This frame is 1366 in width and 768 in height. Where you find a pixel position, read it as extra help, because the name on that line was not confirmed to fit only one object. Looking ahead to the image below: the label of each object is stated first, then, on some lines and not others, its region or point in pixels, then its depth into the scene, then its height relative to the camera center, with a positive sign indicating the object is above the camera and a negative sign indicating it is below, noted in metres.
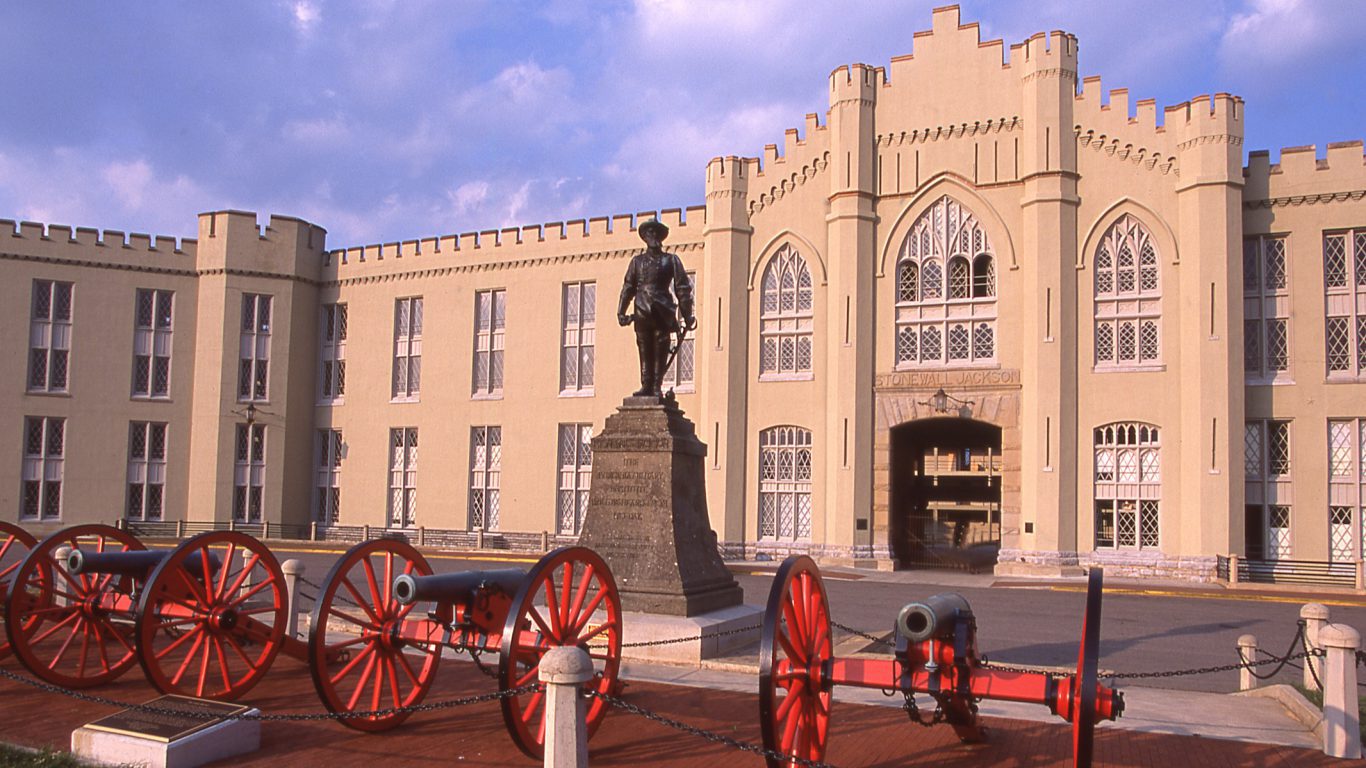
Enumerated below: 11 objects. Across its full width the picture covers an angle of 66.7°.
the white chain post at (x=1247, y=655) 10.79 -1.88
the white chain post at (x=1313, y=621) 9.82 -1.39
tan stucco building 22.97 +2.97
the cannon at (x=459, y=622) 7.18 -1.23
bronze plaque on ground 6.90 -1.86
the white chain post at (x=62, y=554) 11.89 -1.24
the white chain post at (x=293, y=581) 11.73 -1.46
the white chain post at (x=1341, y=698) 7.71 -1.66
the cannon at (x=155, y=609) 8.32 -1.40
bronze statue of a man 12.34 +1.91
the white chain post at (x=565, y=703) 5.27 -1.25
